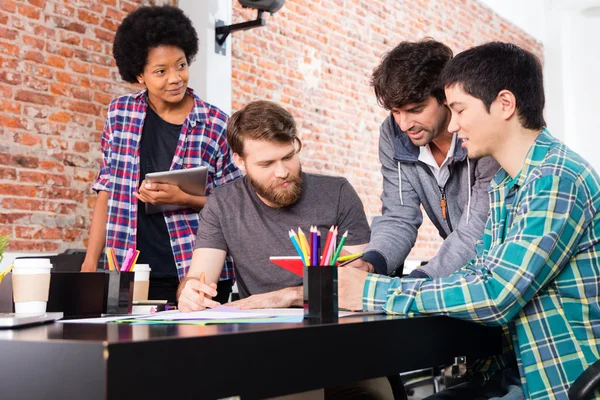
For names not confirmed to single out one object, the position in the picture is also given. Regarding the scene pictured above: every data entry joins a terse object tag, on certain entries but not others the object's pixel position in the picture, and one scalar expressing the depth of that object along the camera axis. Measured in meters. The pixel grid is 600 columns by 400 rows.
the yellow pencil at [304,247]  1.33
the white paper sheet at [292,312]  1.43
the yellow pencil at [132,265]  1.76
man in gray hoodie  2.08
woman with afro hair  2.69
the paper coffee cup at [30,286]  1.40
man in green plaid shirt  1.37
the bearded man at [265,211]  2.29
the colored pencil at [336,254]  1.35
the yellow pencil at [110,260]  1.75
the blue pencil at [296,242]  1.36
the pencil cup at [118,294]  1.70
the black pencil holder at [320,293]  1.27
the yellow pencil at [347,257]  1.52
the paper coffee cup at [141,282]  1.93
